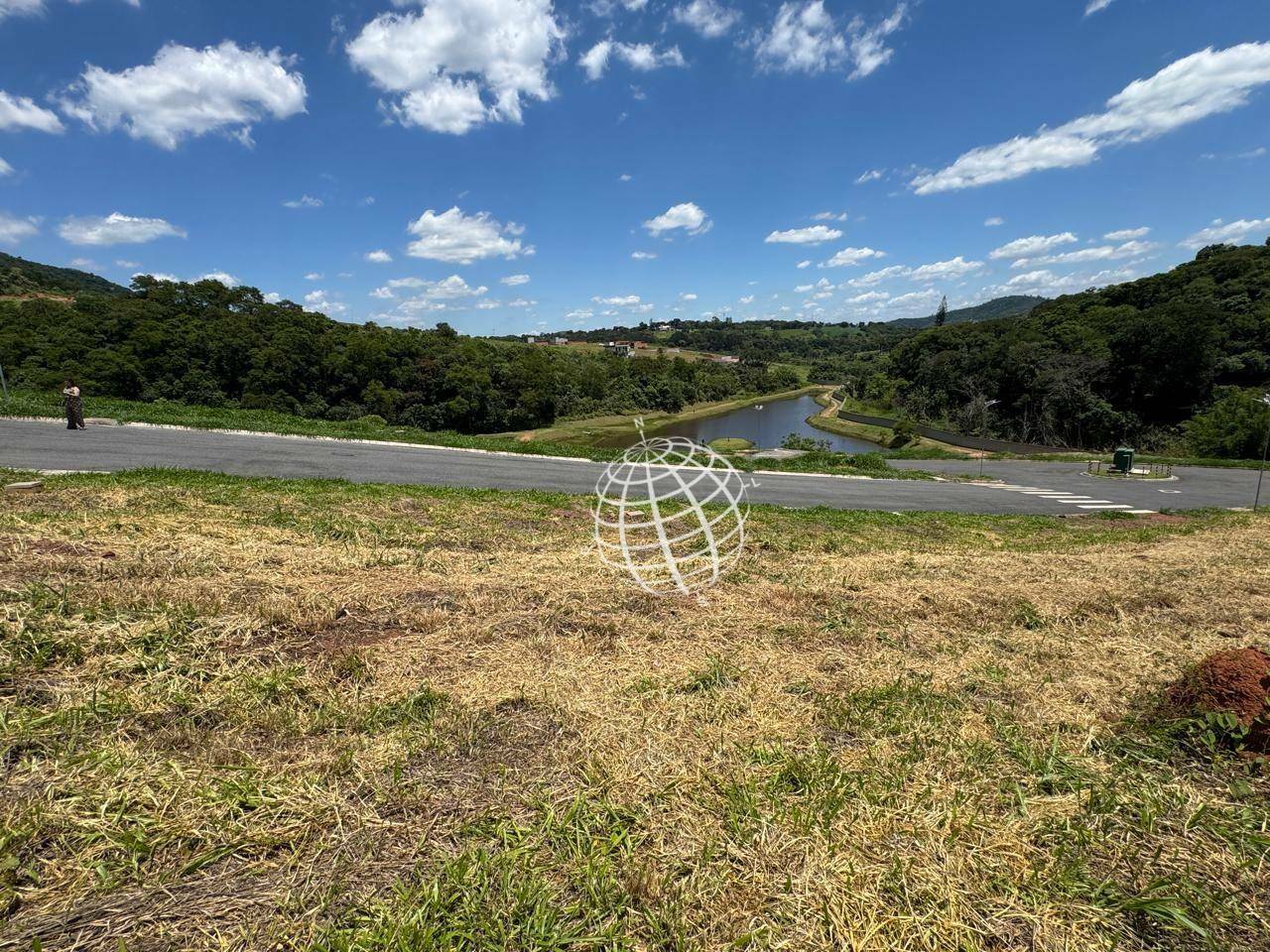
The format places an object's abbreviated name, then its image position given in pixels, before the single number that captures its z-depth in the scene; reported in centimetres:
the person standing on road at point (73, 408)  1769
